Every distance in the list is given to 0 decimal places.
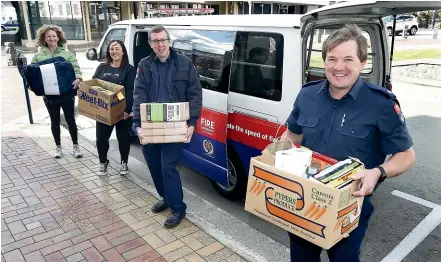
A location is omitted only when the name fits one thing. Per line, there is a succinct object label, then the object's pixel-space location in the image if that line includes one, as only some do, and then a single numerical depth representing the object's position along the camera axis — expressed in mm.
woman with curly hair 4750
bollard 5484
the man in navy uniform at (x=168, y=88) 3246
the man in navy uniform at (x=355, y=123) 1737
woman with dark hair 4215
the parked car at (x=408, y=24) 27988
